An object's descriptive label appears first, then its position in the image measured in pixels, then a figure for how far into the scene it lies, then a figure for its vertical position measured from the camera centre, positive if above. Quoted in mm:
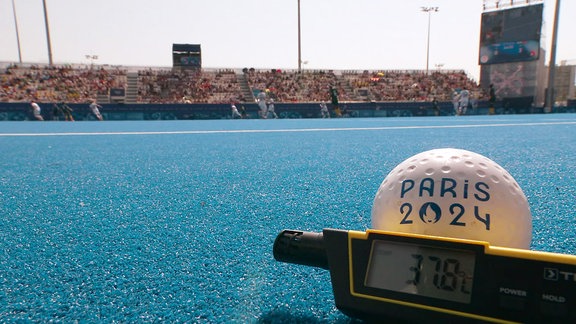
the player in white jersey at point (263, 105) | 22831 -248
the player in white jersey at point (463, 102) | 23688 -202
